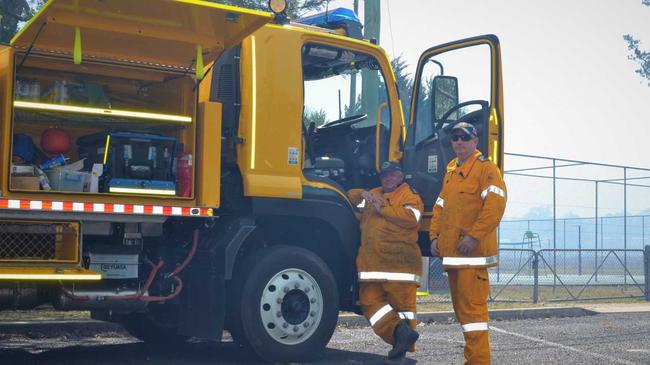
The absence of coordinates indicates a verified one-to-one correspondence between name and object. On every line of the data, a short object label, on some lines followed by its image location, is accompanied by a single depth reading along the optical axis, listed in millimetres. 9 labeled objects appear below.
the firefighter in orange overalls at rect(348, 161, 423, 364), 8180
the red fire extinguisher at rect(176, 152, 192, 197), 7539
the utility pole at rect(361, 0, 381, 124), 15141
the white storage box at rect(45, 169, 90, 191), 7052
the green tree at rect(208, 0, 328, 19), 16031
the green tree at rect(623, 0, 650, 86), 39406
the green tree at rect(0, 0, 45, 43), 13391
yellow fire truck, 6914
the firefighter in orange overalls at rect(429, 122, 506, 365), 7098
